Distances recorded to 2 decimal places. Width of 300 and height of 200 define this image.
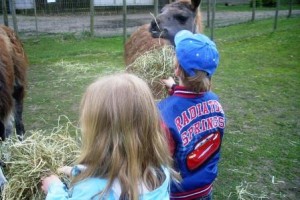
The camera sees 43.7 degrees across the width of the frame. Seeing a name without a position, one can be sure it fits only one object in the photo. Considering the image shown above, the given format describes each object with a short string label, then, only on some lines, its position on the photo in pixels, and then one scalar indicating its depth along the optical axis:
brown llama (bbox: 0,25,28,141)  3.52
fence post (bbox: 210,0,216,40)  10.55
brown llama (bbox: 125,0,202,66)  4.52
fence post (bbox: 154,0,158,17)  10.37
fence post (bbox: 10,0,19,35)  8.51
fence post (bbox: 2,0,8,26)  8.27
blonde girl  1.44
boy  2.15
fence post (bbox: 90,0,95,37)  10.29
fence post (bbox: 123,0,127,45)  9.65
